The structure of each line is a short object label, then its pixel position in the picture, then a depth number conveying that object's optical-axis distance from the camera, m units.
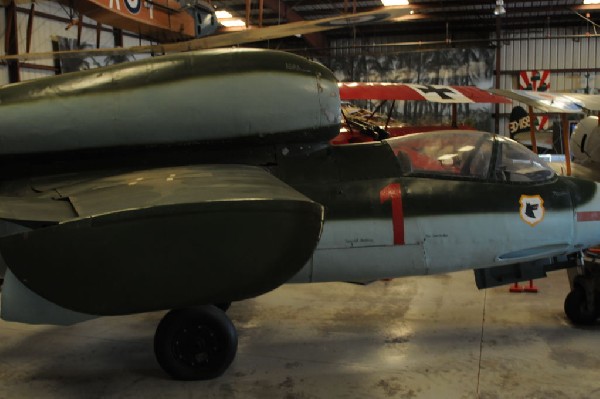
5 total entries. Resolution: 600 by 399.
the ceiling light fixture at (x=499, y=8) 16.00
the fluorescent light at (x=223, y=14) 20.57
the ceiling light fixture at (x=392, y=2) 19.42
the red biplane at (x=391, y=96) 9.03
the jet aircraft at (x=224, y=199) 2.64
